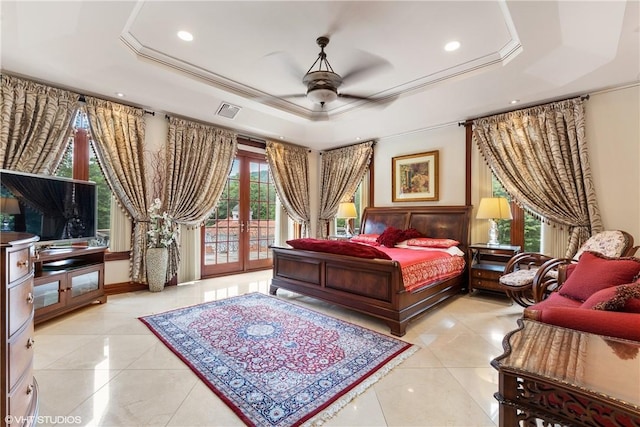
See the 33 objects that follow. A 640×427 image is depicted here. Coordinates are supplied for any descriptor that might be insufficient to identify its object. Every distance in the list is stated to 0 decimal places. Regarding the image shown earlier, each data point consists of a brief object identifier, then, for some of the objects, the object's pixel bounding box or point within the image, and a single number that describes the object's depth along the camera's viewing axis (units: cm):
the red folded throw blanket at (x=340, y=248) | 314
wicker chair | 300
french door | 527
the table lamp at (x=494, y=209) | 391
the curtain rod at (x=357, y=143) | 584
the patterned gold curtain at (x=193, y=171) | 449
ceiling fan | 290
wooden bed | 293
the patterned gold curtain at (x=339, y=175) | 593
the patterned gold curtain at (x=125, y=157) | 382
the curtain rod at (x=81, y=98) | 372
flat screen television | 281
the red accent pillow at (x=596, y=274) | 205
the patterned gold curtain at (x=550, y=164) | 360
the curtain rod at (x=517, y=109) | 364
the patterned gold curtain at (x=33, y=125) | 313
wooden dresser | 121
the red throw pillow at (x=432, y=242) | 427
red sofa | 139
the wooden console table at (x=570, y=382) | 91
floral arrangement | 423
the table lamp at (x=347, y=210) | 558
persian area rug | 181
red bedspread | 304
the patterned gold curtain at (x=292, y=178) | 588
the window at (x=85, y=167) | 379
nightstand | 396
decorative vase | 424
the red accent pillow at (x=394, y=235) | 471
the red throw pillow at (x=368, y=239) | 502
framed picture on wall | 506
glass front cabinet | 292
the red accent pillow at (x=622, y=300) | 149
